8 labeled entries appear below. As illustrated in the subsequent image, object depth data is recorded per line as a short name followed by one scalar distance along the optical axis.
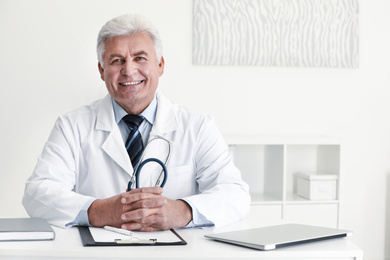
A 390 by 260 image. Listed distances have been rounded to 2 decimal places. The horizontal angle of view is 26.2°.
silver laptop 1.67
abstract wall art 3.21
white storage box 3.11
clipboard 1.67
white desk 1.63
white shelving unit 3.06
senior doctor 2.00
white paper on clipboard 1.72
